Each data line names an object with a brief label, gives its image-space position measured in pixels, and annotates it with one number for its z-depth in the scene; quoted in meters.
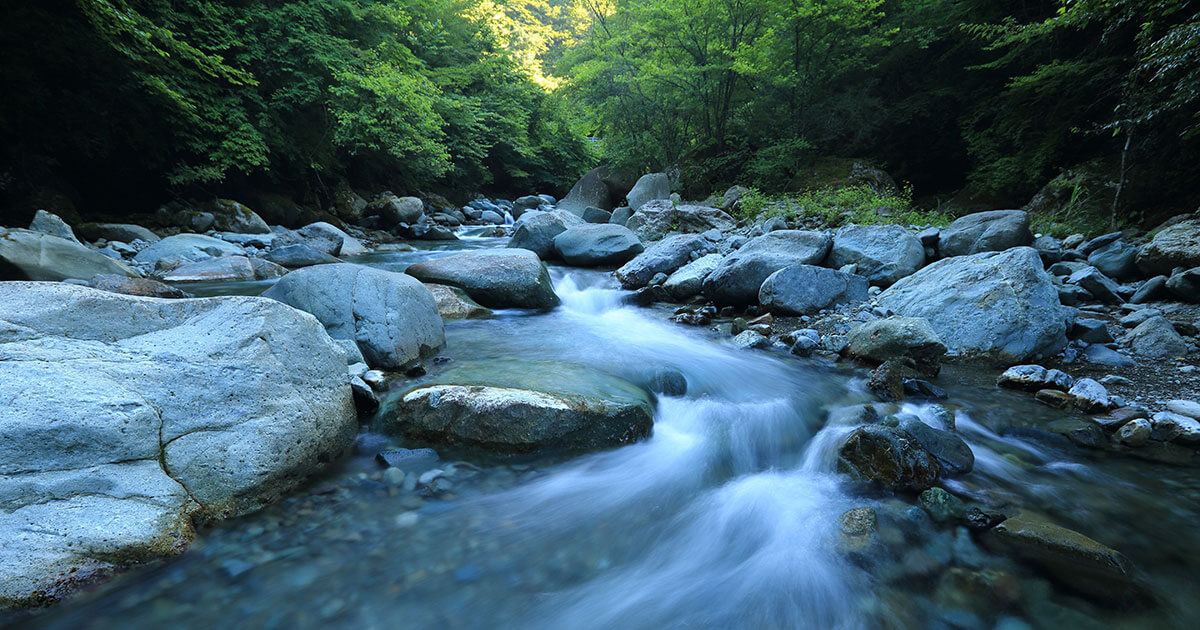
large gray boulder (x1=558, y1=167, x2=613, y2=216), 19.86
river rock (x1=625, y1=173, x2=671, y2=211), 16.23
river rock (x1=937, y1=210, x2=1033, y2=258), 6.25
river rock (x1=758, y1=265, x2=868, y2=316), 5.93
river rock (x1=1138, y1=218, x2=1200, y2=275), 4.94
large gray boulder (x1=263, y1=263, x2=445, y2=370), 3.92
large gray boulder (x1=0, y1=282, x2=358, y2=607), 1.73
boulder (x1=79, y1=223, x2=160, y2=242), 8.99
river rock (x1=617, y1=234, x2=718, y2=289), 8.24
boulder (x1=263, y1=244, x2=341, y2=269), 8.70
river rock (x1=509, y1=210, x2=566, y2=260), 10.48
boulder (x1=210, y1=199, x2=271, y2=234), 11.46
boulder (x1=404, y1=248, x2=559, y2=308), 6.63
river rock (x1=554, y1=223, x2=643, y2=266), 9.60
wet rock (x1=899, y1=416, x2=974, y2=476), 2.72
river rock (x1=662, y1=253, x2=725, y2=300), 7.25
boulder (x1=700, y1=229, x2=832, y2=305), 6.42
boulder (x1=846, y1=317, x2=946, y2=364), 4.21
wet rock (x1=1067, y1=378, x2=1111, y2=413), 3.27
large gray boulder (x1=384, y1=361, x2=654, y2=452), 2.90
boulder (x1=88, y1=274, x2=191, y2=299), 5.29
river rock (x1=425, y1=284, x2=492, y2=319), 5.98
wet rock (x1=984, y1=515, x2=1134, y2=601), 1.86
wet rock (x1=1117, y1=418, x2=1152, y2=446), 2.93
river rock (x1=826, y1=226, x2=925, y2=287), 6.38
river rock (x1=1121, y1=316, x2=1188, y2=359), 3.93
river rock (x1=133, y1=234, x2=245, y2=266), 8.18
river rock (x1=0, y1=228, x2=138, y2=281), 5.42
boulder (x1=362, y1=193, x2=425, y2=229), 15.80
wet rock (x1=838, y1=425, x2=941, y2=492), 2.53
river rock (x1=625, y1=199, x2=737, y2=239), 11.42
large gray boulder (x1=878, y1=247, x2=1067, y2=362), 4.19
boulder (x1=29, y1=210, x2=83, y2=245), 7.77
